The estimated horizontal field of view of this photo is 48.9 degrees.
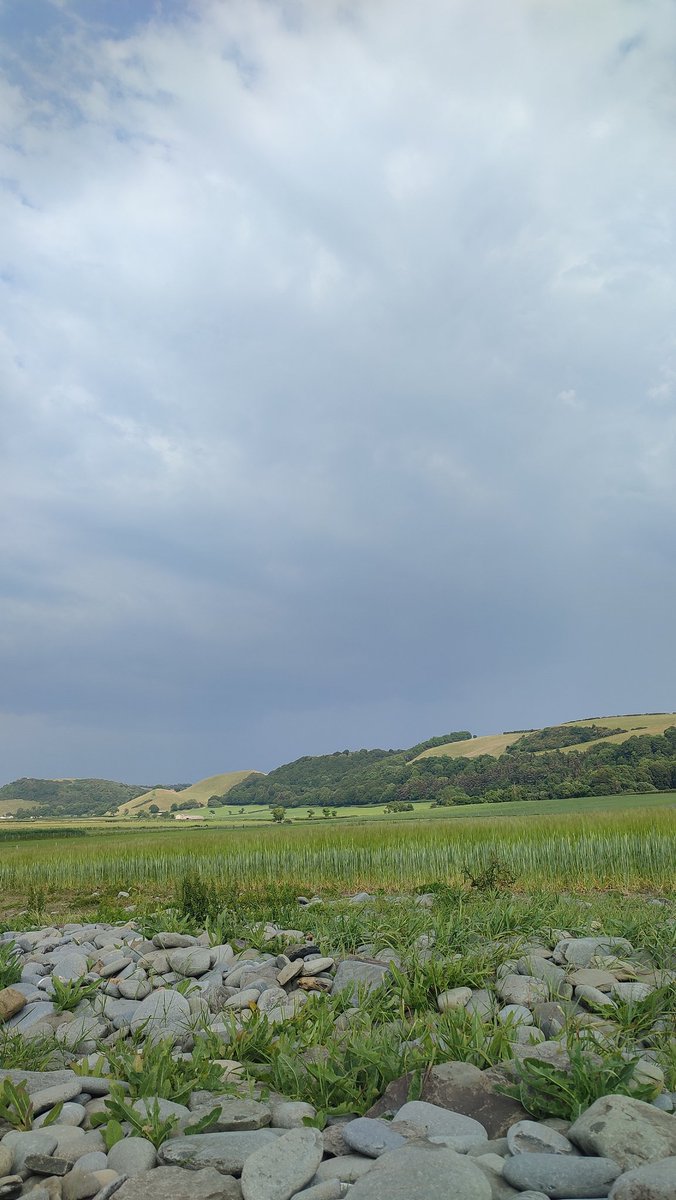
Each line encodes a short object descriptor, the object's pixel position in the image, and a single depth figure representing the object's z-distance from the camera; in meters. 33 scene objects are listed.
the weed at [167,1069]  5.14
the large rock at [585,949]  8.08
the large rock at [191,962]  9.00
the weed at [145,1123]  4.45
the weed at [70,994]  8.09
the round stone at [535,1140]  3.94
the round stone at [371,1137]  4.13
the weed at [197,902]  11.31
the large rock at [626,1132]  3.79
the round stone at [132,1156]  4.16
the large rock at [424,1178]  3.39
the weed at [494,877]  14.56
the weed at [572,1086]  4.45
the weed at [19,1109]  4.92
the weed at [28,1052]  6.31
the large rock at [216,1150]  4.07
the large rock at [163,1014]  6.93
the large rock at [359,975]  7.14
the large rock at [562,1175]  3.54
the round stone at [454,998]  6.59
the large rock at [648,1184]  3.18
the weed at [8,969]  8.96
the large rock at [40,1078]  5.49
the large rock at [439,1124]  4.21
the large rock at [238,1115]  4.57
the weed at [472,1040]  5.37
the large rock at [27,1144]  4.34
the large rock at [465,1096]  4.57
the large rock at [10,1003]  7.93
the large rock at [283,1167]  3.76
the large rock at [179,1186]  3.69
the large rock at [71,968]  9.16
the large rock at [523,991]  6.85
